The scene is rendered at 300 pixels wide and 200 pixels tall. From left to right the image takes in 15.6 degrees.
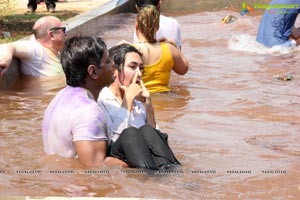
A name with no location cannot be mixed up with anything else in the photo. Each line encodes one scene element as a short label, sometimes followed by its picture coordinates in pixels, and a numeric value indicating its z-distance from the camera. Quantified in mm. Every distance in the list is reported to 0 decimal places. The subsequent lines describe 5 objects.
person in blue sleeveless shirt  17234
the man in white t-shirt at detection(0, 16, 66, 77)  11987
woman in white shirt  7028
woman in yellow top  10924
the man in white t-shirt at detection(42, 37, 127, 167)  6632
